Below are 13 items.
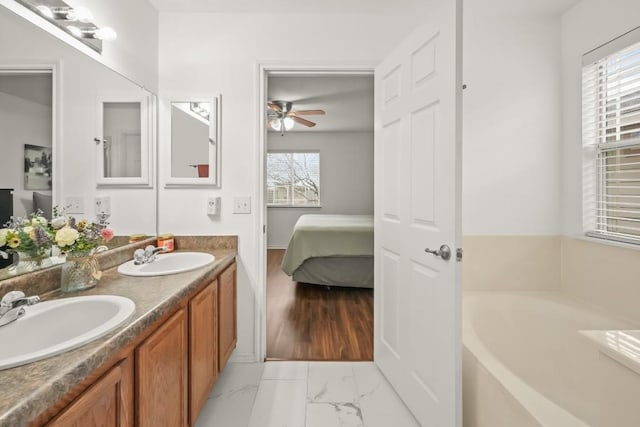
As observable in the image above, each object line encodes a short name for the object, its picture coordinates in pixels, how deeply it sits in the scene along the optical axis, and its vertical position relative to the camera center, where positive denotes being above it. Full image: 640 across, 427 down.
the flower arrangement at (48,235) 1.11 -0.11
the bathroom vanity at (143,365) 0.63 -0.45
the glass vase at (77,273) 1.23 -0.27
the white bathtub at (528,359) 1.12 -0.73
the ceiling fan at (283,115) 4.26 +1.38
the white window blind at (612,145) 1.71 +0.38
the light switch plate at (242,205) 2.14 +0.02
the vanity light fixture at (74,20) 1.28 +0.88
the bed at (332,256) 3.57 -0.57
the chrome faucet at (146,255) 1.61 -0.26
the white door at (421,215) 1.32 -0.04
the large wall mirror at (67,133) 1.12 +0.35
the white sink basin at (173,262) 1.62 -0.32
